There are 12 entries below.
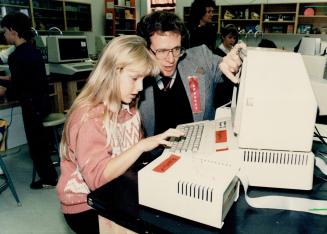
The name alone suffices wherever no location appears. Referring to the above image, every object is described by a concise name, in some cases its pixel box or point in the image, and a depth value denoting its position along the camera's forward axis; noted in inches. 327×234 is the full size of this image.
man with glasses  52.0
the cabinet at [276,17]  235.8
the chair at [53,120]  96.0
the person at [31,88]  90.3
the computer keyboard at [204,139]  34.5
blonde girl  35.6
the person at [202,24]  110.4
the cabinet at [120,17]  263.9
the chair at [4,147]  84.1
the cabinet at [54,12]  204.8
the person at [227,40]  134.2
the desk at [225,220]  27.6
